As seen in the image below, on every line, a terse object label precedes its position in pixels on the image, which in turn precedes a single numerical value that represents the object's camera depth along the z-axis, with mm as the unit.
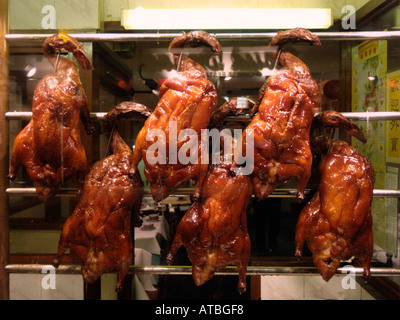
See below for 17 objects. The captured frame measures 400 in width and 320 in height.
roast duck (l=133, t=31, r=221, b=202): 1499
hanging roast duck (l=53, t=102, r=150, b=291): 1639
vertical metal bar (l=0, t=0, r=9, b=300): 1807
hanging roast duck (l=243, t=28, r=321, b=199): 1500
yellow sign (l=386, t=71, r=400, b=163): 2204
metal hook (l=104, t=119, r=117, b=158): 1757
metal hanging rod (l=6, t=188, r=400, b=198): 1732
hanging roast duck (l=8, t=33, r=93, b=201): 1589
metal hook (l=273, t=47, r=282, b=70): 1698
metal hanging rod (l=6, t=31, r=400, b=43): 1700
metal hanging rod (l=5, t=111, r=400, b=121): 1700
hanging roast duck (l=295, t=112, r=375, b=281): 1578
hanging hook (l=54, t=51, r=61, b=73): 1711
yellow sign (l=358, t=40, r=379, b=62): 2242
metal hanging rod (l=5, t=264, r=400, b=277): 1733
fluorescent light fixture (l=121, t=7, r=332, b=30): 2215
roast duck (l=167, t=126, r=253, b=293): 1569
